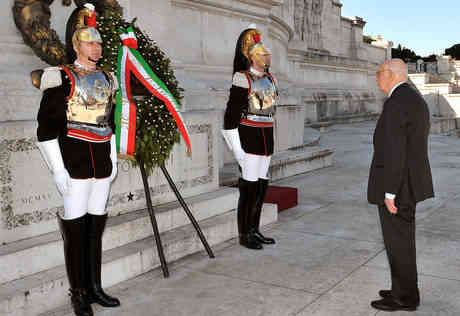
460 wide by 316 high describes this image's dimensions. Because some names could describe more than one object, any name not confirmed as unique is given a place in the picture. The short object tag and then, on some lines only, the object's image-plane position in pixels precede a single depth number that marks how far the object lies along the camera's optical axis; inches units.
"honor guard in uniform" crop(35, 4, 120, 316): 130.6
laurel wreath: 161.9
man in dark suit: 132.1
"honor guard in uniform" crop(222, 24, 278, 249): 190.2
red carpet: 258.4
